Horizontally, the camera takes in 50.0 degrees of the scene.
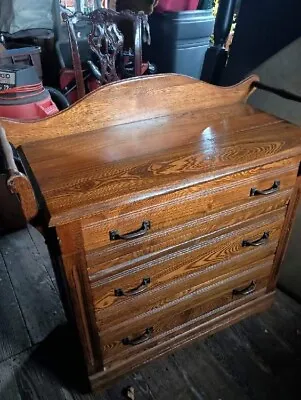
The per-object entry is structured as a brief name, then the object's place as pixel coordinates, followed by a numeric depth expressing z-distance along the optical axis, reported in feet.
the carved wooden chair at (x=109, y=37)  4.25
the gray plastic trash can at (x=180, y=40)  7.68
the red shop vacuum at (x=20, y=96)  5.54
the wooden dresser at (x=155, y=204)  2.63
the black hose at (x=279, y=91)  3.74
